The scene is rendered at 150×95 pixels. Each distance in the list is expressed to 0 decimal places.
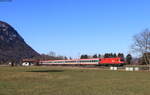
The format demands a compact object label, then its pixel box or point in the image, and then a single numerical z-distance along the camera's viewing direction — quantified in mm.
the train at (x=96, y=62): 85988
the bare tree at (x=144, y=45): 82062
